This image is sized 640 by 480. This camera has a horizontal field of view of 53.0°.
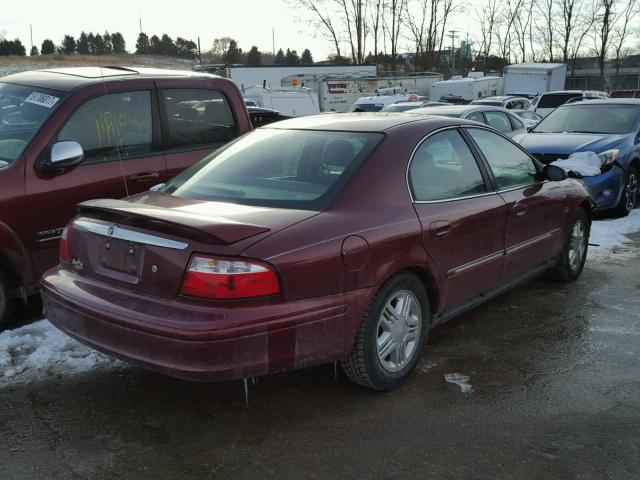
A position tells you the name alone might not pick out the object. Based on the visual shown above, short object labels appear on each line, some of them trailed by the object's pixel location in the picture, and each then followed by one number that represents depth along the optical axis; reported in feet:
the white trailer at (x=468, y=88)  106.32
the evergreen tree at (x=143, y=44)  224.49
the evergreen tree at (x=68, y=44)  222.48
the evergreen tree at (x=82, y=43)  219.18
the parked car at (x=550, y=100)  76.02
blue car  27.04
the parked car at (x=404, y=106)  61.16
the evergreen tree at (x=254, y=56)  262.02
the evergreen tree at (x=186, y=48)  236.02
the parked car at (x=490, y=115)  33.06
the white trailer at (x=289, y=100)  80.28
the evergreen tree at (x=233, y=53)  266.57
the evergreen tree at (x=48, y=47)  216.80
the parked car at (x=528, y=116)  55.17
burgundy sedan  9.37
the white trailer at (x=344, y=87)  103.91
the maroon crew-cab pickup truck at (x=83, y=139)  14.16
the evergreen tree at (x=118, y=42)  225.35
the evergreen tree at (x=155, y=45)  231.96
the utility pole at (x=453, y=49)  209.05
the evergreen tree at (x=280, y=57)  287.28
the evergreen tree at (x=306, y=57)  297.94
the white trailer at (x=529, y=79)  115.44
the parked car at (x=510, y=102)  73.31
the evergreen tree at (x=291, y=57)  280.59
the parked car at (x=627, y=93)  89.10
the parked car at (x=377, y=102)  81.13
